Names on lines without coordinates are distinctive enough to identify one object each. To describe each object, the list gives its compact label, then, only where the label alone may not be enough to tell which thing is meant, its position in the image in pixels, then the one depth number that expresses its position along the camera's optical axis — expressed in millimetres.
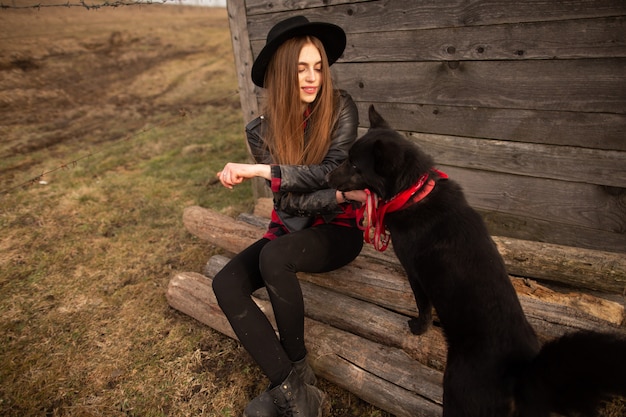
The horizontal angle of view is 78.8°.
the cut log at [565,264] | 2527
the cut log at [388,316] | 2301
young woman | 2219
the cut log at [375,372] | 2180
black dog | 1437
